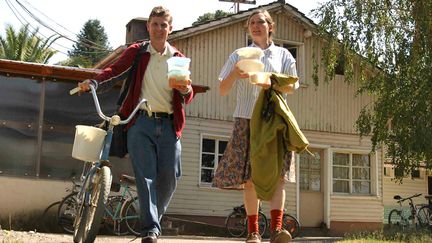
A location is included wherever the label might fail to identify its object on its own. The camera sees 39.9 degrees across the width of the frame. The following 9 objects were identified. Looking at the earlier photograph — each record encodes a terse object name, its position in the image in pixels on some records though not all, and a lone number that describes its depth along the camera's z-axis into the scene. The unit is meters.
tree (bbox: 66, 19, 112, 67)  63.91
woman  4.99
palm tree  38.59
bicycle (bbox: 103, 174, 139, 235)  12.23
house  12.61
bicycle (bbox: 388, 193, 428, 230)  21.20
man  4.88
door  19.19
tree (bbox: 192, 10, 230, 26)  49.74
